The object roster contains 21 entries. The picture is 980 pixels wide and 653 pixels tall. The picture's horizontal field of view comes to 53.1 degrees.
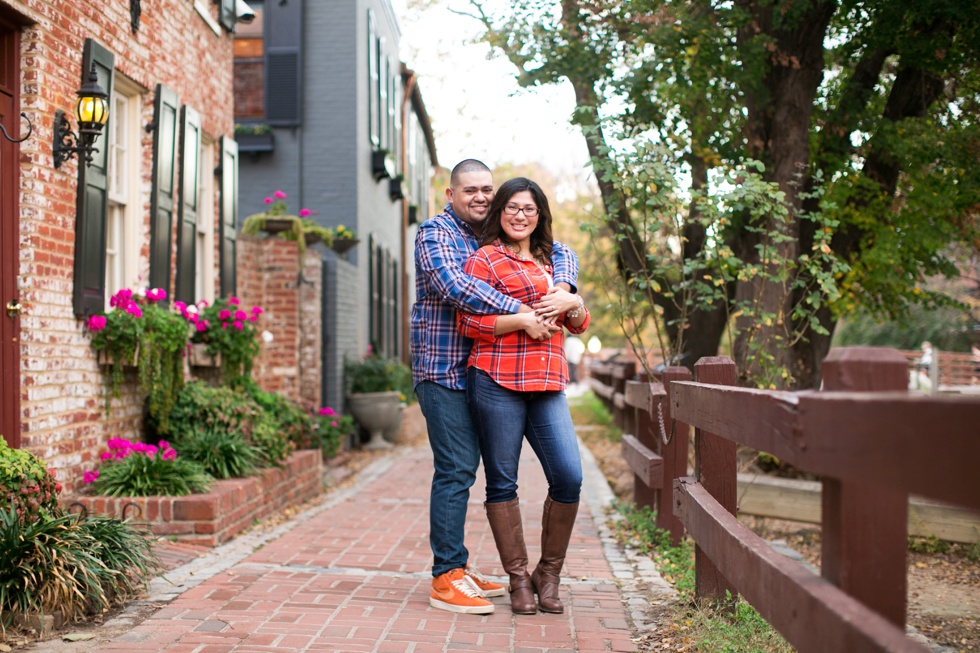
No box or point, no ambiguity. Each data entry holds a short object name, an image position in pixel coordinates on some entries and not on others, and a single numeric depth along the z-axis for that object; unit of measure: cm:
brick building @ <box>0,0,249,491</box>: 533
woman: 416
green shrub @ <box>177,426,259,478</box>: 663
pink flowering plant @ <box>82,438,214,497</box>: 586
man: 427
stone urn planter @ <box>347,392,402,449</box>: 1262
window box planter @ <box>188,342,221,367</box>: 774
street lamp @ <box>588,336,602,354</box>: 5051
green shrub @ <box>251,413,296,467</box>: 718
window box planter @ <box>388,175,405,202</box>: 1748
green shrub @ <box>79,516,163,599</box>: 425
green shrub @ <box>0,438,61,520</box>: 434
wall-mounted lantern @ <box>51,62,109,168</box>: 549
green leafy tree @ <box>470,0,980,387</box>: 762
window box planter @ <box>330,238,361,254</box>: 1203
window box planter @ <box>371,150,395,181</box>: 1491
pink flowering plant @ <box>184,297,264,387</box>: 784
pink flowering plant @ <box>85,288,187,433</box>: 625
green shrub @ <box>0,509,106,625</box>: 386
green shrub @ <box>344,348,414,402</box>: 1295
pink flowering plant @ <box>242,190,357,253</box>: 1035
